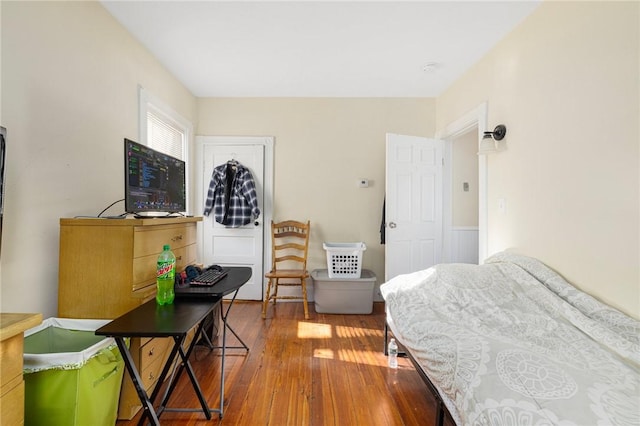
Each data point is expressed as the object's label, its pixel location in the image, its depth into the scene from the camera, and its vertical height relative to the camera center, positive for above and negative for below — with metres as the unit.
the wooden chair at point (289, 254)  3.07 -0.48
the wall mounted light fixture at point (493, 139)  2.22 +0.61
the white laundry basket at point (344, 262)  3.09 -0.52
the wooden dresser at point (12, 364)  0.93 -0.52
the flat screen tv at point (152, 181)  1.63 +0.21
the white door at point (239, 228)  3.46 -0.14
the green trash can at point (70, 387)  1.16 -0.74
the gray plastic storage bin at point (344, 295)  3.05 -0.87
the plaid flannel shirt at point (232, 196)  3.33 +0.21
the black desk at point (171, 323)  1.16 -0.48
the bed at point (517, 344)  0.80 -0.50
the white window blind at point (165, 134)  2.64 +0.81
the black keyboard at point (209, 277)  1.68 -0.40
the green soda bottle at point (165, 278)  1.49 -0.35
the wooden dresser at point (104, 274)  1.51 -0.33
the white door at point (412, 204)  3.05 +0.12
